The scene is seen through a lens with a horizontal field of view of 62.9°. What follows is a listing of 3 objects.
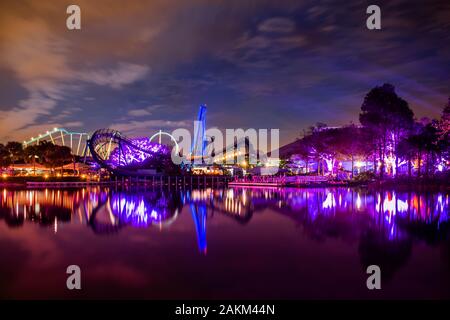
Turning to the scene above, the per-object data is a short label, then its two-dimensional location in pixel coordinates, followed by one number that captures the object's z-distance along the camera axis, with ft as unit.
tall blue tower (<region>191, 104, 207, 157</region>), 250.16
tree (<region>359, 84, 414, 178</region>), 132.05
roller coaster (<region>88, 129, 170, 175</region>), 204.19
